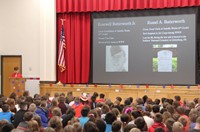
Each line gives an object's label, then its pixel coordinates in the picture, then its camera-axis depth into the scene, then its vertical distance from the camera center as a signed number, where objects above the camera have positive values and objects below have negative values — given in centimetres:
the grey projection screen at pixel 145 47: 1341 +64
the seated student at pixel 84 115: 651 -92
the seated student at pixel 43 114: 722 -99
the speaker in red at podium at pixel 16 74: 1412 -39
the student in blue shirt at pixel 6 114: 713 -96
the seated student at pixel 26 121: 579 -92
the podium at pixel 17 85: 1401 -80
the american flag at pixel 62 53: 1498 +43
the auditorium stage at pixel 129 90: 1293 -96
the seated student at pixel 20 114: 687 -93
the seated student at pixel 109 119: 598 -89
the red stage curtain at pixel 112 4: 1346 +223
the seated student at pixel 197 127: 540 -93
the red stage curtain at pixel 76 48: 1489 +63
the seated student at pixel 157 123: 594 -95
